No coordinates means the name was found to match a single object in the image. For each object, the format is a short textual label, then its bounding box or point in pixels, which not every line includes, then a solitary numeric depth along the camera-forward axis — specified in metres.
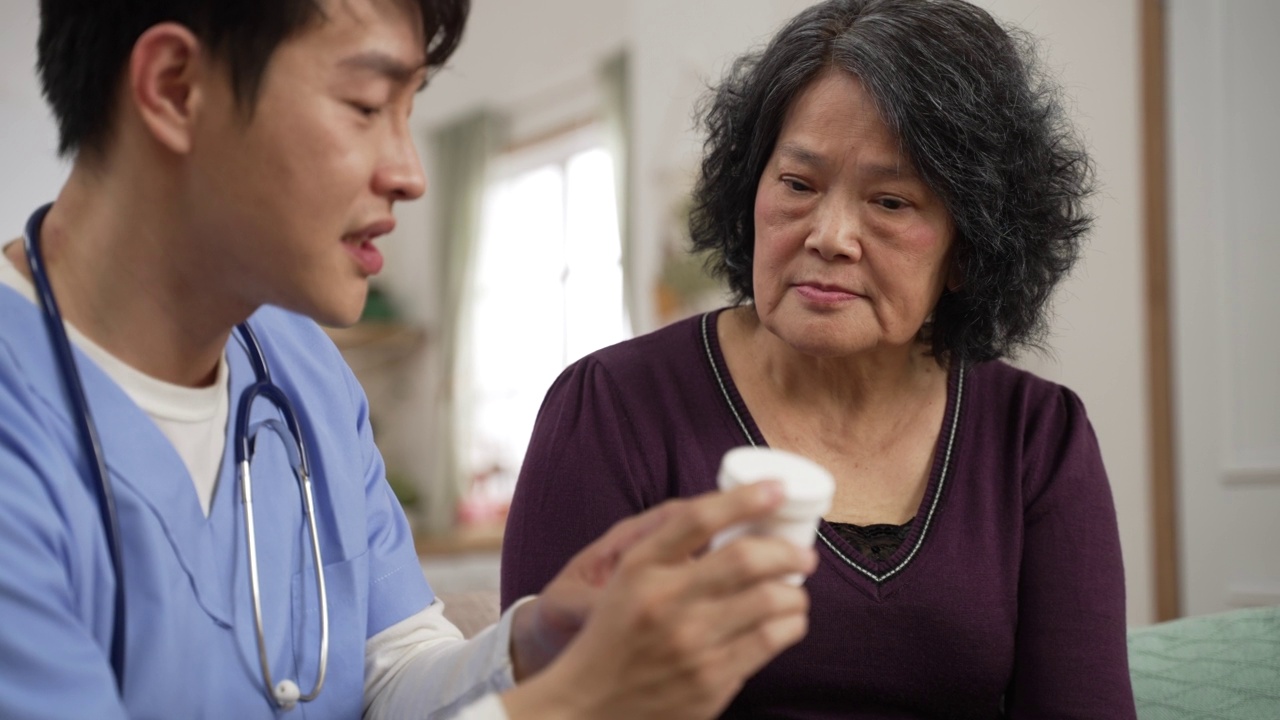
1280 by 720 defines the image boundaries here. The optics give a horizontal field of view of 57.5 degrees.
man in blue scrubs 0.87
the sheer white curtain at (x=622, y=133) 5.64
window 6.07
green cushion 1.51
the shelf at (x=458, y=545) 5.90
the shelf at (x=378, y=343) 6.92
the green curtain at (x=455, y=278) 6.69
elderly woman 1.42
